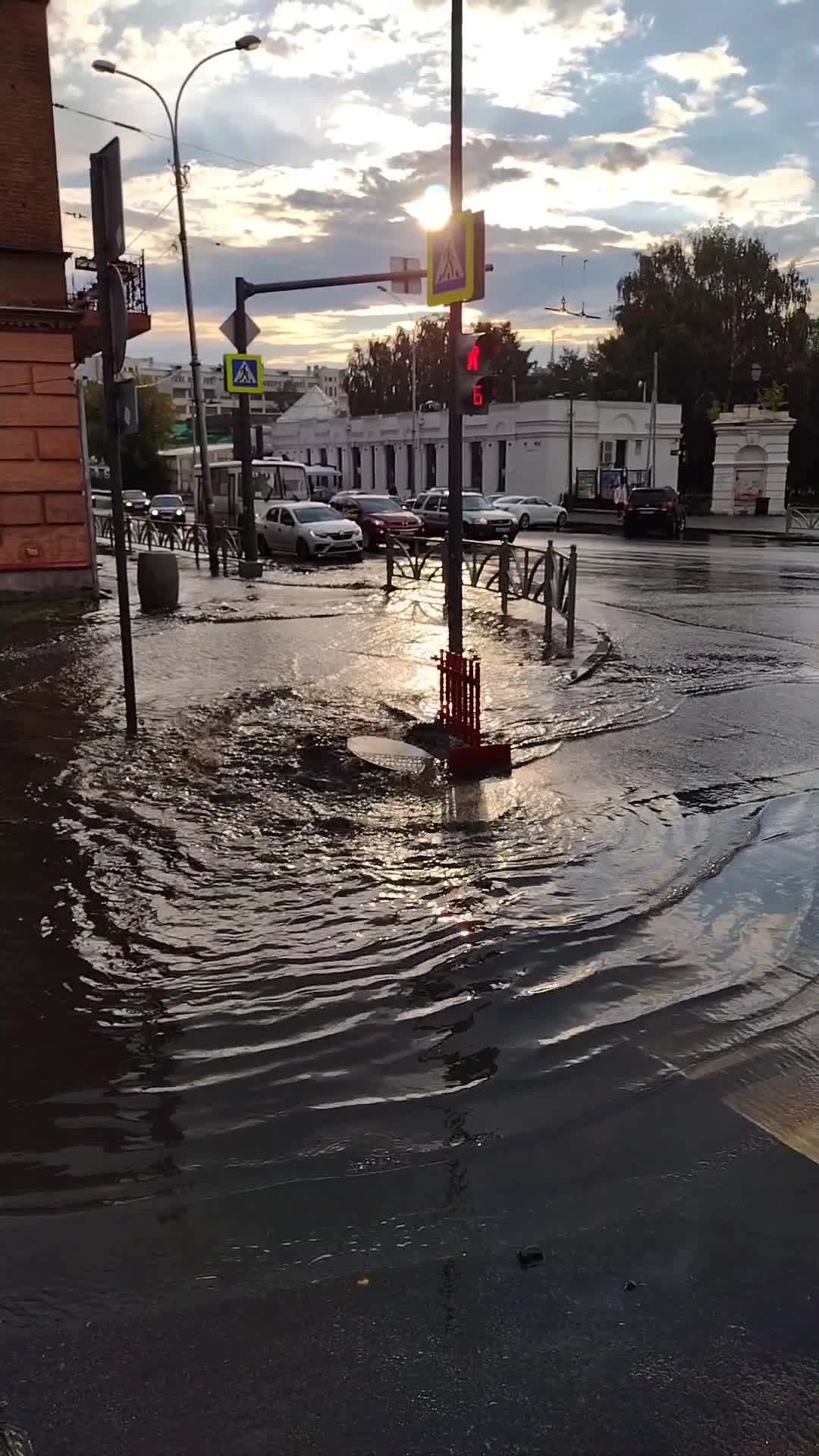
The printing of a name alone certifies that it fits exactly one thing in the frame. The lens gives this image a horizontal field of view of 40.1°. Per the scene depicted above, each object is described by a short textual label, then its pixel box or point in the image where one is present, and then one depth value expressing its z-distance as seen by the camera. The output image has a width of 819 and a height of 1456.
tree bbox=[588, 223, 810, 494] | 69.00
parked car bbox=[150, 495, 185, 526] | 48.03
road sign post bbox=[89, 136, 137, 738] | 7.49
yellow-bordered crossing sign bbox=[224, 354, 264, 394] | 21.05
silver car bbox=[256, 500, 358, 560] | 27.50
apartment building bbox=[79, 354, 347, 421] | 130.38
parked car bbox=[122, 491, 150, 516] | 53.38
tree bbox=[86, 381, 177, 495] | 80.75
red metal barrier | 8.02
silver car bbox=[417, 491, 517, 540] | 33.12
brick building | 16.23
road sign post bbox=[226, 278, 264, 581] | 21.08
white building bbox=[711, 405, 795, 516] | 46.62
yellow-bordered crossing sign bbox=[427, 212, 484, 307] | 9.10
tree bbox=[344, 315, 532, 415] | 92.62
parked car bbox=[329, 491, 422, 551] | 33.09
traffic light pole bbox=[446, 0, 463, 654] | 9.45
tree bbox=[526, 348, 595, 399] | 90.44
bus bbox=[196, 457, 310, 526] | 38.19
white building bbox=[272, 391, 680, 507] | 59.88
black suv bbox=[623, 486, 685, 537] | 38.72
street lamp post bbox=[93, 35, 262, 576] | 23.73
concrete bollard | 16.97
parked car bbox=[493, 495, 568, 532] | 46.28
